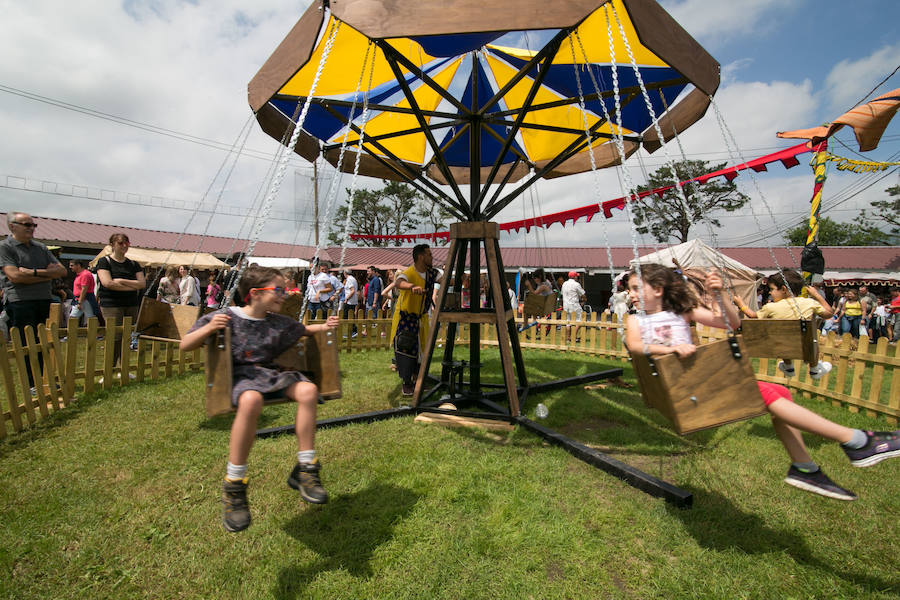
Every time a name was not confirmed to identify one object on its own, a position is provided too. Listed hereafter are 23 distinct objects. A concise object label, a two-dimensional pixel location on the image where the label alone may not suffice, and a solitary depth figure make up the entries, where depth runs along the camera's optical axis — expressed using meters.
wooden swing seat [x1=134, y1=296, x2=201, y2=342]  4.30
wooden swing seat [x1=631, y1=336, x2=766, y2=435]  2.25
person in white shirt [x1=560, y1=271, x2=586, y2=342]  11.09
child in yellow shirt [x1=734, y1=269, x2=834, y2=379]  4.80
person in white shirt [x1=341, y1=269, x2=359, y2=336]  11.40
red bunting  6.89
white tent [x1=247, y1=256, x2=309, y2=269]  21.91
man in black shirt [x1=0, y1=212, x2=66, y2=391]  4.31
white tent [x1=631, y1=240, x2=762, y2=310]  14.62
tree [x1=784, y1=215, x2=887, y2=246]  46.44
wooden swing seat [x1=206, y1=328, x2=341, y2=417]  2.74
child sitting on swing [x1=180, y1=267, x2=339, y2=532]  2.27
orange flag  5.95
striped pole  6.31
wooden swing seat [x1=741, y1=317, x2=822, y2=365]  3.73
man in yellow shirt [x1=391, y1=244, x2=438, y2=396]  5.37
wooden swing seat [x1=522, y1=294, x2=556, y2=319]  6.55
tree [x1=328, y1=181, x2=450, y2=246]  53.03
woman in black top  5.14
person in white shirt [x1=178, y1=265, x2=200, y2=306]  9.03
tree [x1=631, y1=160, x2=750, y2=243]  37.16
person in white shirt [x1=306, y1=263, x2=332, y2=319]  9.61
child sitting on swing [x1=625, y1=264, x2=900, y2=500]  2.25
